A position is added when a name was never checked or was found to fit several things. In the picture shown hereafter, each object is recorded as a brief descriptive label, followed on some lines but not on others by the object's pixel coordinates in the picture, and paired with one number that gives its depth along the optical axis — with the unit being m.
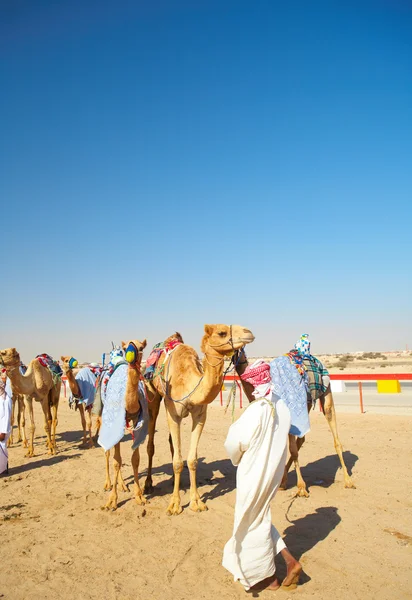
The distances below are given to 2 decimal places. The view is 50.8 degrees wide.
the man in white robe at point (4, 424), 8.06
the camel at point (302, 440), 6.35
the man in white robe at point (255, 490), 3.73
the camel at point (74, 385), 10.70
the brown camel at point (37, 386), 9.27
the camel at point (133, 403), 5.99
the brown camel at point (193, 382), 5.46
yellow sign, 18.81
